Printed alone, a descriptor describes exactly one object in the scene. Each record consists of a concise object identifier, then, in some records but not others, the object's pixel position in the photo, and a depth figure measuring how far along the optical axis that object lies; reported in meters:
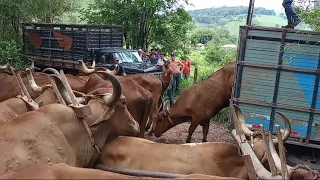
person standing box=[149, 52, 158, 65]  12.31
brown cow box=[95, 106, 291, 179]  3.74
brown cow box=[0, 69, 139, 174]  3.04
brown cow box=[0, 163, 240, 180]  2.19
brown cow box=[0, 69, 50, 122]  4.34
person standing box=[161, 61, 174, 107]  10.18
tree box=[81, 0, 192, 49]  16.60
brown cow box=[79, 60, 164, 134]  7.74
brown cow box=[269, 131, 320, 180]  3.12
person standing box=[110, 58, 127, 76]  10.61
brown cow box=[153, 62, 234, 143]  7.73
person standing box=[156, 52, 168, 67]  11.57
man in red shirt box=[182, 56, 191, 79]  13.47
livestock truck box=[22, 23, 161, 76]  11.79
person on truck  5.97
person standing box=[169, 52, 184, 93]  11.16
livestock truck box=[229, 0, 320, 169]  5.15
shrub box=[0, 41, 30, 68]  12.60
